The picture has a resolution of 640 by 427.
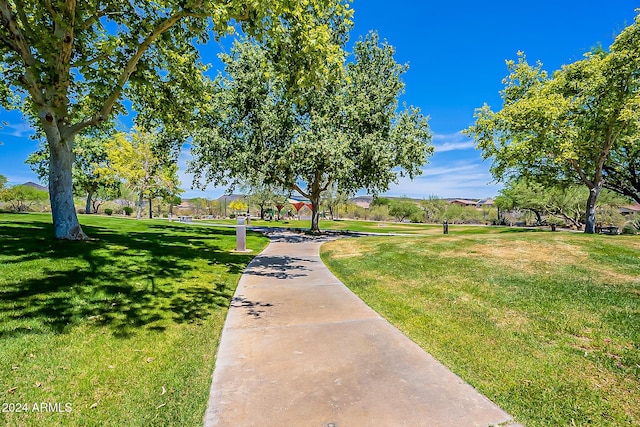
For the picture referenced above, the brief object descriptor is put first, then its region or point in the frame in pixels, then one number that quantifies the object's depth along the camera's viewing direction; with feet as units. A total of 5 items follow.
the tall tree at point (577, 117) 50.44
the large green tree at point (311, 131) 59.00
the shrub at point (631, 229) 81.94
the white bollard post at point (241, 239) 40.63
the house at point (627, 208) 206.13
